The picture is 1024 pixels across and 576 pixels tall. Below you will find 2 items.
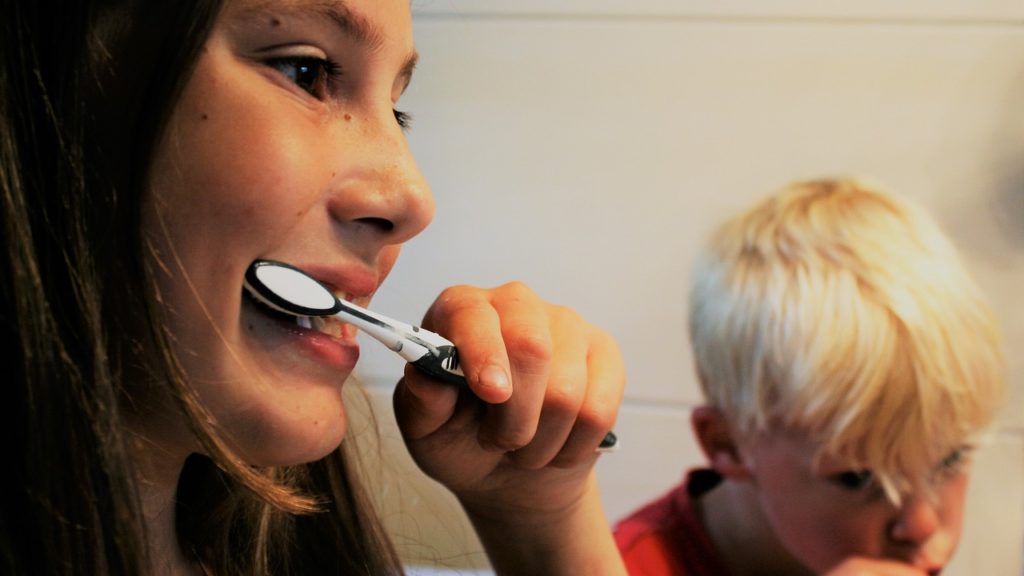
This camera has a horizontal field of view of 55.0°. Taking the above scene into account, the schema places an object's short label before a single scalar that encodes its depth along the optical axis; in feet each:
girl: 1.27
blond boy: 2.77
